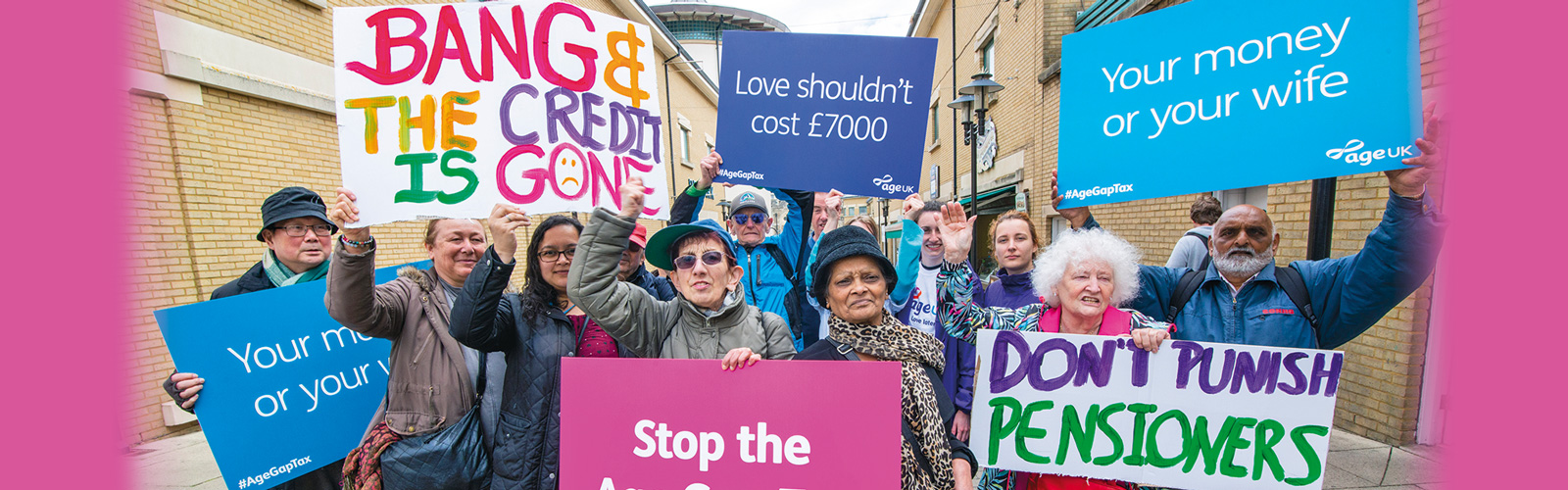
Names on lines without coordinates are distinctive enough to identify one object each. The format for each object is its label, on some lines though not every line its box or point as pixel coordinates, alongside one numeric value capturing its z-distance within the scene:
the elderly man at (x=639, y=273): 2.71
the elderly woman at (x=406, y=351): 1.79
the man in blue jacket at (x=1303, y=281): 1.83
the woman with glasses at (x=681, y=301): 1.77
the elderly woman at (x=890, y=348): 1.68
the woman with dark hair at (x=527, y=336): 1.79
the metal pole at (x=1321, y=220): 3.18
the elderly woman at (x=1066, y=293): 2.07
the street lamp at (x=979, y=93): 8.01
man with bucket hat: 2.38
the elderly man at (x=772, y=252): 3.04
